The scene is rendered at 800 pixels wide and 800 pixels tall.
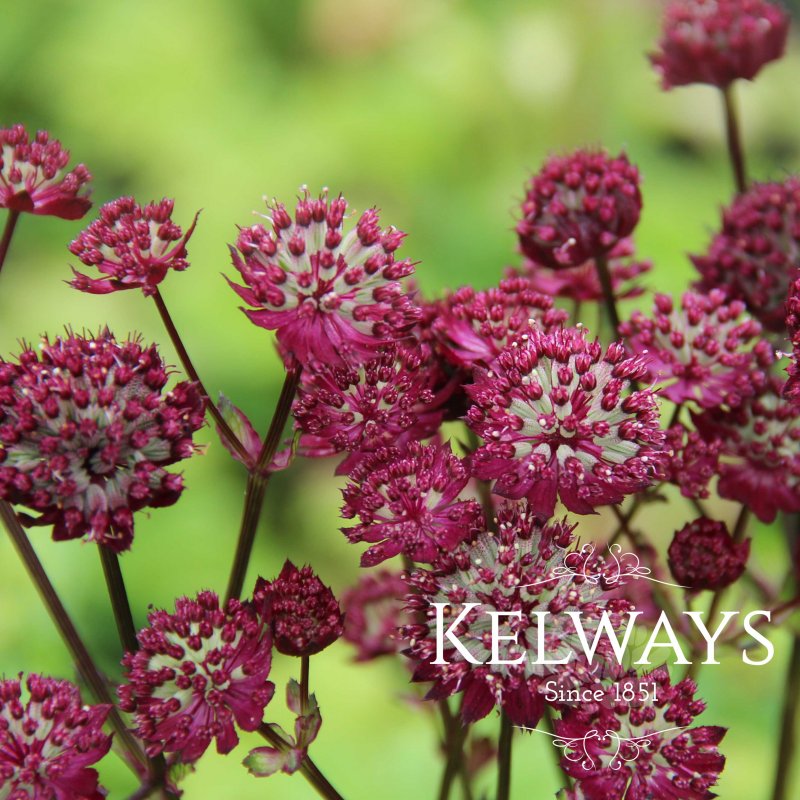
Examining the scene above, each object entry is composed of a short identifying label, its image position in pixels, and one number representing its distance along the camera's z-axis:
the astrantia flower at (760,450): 0.57
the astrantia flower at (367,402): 0.54
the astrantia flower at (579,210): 0.58
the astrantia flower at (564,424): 0.53
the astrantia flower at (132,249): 0.55
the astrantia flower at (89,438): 0.53
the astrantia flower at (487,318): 0.56
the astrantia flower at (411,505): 0.53
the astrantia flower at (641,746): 0.53
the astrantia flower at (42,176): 0.56
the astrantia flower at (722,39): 0.63
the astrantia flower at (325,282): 0.54
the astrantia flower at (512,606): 0.53
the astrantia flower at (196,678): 0.53
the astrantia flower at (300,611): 0.54
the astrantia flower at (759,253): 0.60
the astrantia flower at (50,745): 0.53
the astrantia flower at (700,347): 0.57
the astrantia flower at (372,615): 0.62
